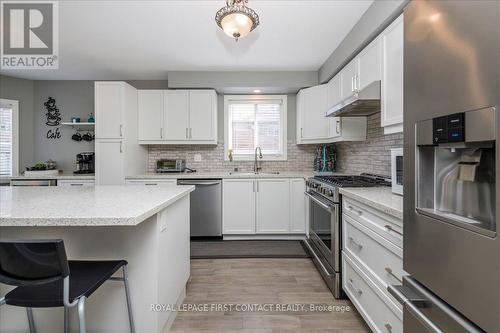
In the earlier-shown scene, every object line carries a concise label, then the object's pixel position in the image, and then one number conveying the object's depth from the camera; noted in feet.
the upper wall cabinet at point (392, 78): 5.95
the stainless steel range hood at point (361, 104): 6.82
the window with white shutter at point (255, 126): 14.08
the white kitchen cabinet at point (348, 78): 8.61
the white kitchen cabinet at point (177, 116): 12.73
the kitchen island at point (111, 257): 4.89
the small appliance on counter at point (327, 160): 12.78
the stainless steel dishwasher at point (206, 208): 11.92
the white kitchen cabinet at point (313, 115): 12.08
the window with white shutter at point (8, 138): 12.86
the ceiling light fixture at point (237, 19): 5.76
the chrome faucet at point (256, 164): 13.84
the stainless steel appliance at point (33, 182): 11.71
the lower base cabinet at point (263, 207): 12.01
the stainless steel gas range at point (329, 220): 7.24
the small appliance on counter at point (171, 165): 13.24
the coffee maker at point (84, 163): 12.69
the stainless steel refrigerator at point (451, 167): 2.13
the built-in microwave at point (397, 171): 5.96
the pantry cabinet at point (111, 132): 11.56
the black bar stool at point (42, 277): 3.18
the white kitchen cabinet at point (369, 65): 6.92
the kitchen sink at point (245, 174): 12.17
